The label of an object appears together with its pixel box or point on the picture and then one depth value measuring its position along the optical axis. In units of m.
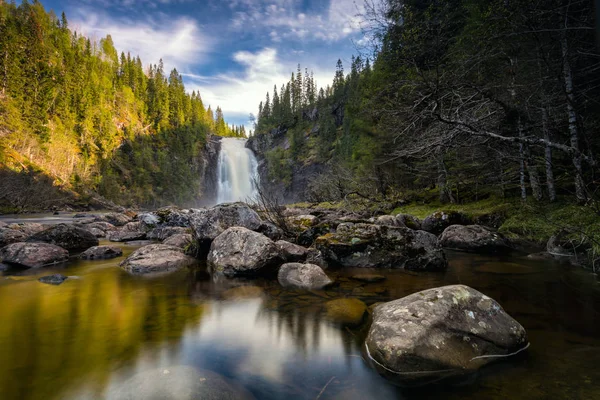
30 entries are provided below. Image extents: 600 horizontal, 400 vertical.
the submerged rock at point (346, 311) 3.88
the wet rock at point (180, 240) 9.32
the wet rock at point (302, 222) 10.14
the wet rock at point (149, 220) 13.73
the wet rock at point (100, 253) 8.33
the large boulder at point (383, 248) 6.62
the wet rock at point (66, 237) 9.34
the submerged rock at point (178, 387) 2.30
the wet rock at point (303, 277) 5.52
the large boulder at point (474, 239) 8.35
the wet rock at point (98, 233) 12.96
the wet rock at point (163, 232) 11.77
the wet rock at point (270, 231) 9.07
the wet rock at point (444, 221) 10.88
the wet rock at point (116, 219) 17.77
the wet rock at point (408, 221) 10.20
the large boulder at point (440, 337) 2.56
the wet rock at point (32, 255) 7.21
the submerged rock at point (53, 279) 5.80
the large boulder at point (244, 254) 6.53
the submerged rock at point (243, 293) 5.17
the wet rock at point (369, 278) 5.75
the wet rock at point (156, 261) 6.86
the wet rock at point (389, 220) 9.72
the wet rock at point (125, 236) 11.95
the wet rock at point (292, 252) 7.42
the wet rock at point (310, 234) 9.28
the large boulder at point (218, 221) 8.35
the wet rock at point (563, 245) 6.89
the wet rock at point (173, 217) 13.87
